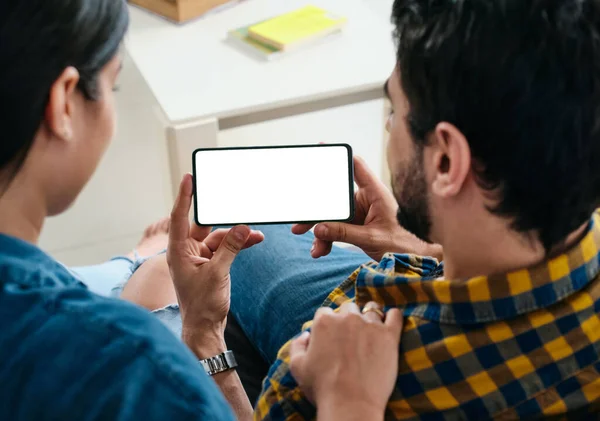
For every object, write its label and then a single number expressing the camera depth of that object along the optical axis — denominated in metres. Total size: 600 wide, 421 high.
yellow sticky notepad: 1.24
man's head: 0.57
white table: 1.11
